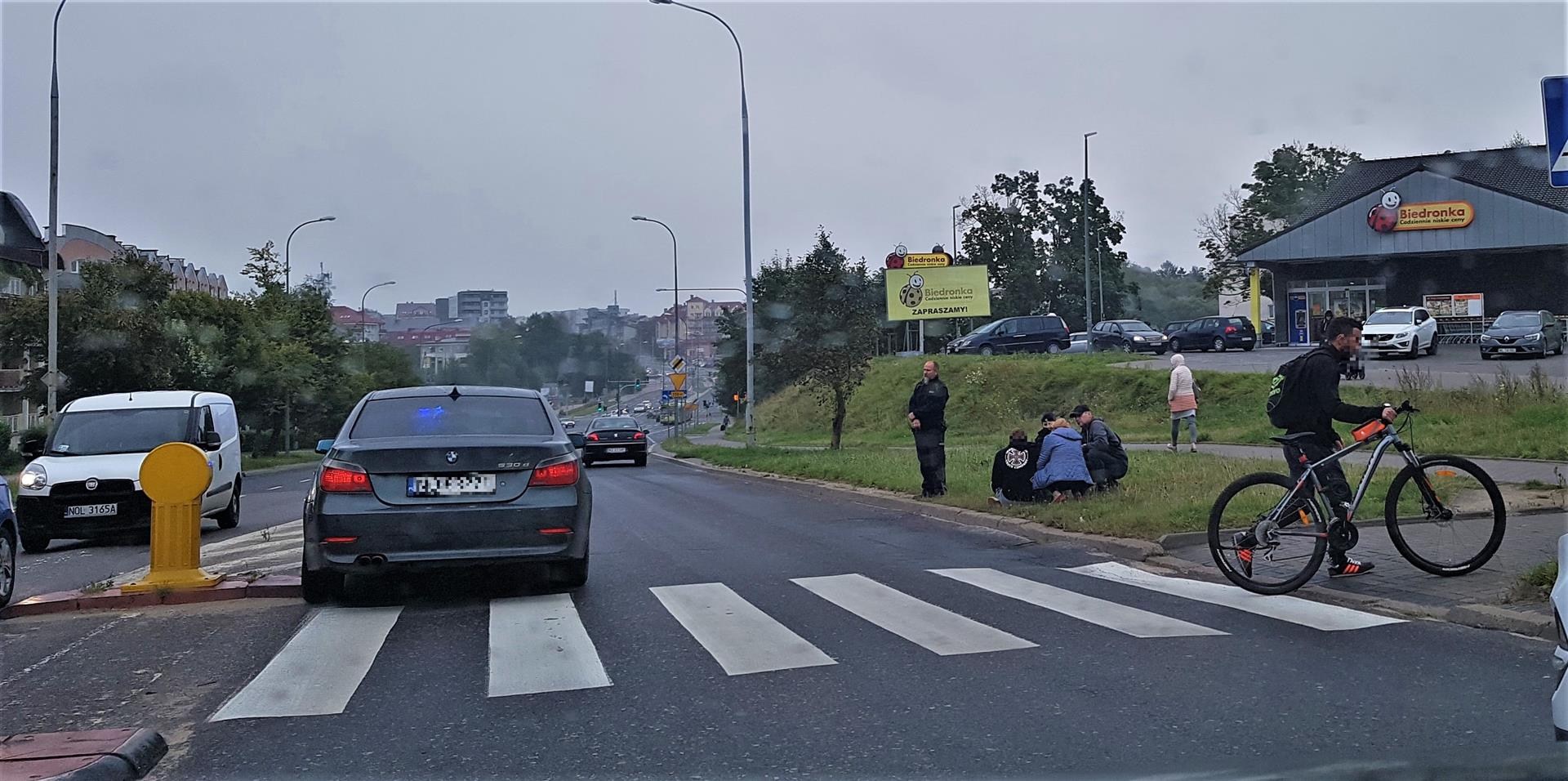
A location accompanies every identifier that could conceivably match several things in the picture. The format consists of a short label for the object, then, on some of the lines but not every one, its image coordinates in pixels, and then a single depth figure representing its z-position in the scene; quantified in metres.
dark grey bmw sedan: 7.77
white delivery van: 12.97
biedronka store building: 49.06
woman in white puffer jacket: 19.88
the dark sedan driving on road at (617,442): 31.75
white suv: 38.69
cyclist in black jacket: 8.05
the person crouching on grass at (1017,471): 13.00
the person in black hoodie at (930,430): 14.88
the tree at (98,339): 36.25
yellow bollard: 8.29
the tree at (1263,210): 78.94
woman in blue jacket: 12.66
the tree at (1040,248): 88.19
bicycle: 7.89
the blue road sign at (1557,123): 6.53
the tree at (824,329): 27.64
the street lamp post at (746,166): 29.53
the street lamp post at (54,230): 27.47
